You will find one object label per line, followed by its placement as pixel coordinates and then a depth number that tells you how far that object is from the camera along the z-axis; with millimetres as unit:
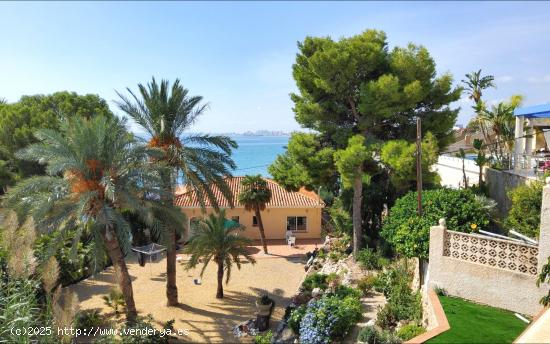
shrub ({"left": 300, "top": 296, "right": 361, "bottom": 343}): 10961
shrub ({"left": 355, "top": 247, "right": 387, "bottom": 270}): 17219
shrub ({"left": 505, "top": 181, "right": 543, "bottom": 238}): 11016
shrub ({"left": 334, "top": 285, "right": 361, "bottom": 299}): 13631
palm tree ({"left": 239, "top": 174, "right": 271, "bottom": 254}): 22406
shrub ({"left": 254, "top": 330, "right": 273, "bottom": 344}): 12070
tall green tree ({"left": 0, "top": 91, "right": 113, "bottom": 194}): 25562
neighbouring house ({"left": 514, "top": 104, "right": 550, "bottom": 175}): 14453
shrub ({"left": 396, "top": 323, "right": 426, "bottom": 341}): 9555
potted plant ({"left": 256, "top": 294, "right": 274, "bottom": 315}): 13969
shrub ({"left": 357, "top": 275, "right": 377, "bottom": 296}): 14595
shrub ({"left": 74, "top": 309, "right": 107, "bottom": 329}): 13370
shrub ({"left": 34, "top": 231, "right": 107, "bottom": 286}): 17750
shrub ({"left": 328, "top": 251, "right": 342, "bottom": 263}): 20397
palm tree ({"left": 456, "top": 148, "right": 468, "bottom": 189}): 19028
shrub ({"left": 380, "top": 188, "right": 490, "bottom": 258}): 11867
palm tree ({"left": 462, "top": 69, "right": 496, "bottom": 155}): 22688
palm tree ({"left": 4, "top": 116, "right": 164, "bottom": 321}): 11273
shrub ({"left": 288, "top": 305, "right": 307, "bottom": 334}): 12430
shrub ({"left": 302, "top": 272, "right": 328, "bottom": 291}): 16484
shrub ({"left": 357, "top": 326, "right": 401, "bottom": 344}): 9534
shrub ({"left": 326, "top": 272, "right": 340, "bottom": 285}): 16661
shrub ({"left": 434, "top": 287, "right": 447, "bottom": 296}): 10852
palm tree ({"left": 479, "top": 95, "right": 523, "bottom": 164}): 19109
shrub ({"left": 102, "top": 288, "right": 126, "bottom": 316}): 15062
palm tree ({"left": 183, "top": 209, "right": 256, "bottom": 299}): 16125
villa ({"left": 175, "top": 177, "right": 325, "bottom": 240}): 27062
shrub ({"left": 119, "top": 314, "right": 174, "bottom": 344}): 10705
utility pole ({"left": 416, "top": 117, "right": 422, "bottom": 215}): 12906
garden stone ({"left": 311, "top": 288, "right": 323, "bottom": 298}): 15133
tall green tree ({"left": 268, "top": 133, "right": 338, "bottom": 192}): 18672
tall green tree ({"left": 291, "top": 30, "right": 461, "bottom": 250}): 17469
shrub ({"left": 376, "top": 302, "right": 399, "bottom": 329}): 11016
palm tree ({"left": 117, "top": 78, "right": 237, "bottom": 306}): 14570
